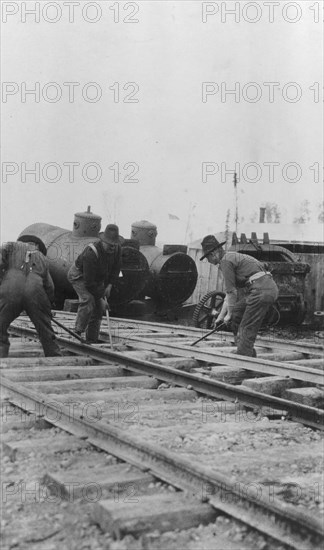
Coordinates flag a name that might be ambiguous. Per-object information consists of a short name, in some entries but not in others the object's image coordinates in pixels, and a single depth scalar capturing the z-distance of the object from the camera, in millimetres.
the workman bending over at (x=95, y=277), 8984
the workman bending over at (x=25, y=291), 8016
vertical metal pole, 30634
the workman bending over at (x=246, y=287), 8039
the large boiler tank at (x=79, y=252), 15131
